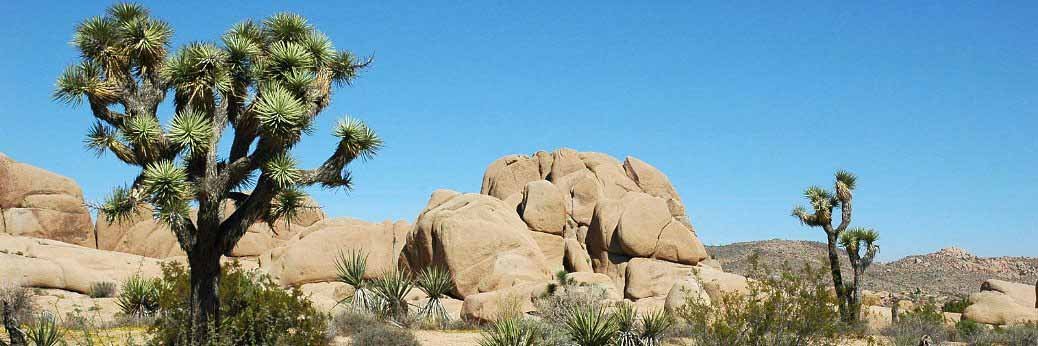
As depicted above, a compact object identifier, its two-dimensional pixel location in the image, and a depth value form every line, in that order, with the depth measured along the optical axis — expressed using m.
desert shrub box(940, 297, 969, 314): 31.12
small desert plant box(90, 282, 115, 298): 25.61
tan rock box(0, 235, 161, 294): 25.61
